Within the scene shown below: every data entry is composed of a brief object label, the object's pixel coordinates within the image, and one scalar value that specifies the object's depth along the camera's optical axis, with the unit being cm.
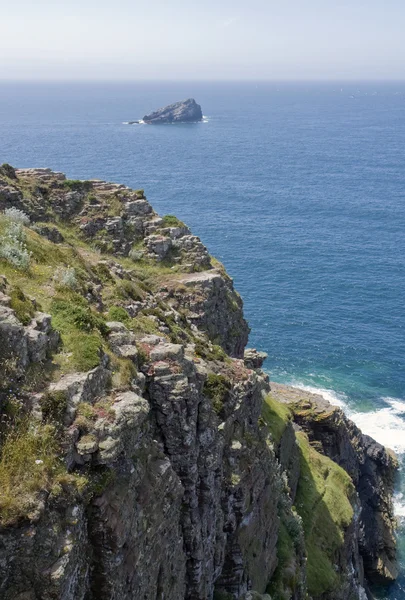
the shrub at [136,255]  5680
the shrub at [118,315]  3244
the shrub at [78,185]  6075
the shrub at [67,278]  3051
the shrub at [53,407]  1966
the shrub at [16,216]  4050
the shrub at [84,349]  2250
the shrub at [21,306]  2242
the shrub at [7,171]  5541
